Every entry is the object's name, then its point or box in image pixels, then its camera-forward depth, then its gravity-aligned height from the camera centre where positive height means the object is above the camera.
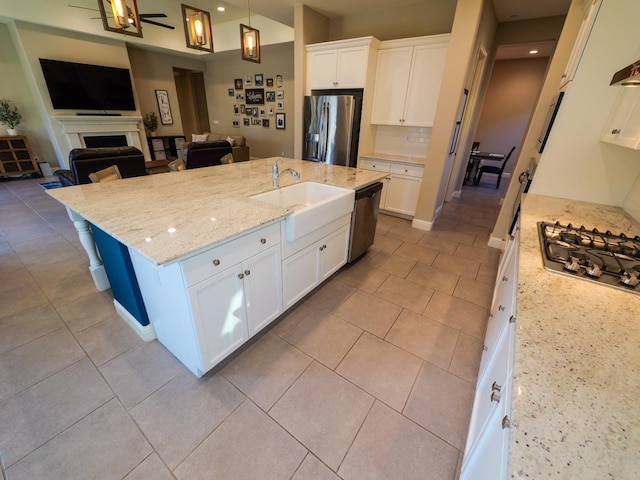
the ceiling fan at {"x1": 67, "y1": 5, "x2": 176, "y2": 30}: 4.99 +1.72
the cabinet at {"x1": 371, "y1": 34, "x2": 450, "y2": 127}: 3.37 +0.52
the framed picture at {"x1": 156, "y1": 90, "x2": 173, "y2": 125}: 7.31 +0.07
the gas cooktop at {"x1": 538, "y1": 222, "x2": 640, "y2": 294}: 1.10 -0.53
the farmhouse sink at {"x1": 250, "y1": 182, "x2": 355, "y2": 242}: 1.76 -0.62
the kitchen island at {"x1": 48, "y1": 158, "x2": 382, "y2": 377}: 1.30 -0.72
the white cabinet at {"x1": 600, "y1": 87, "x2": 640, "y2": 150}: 1.43 +0.06
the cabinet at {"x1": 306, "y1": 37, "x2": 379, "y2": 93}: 3.62 +0.73
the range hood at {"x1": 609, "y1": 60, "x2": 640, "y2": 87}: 1.05 +0.21
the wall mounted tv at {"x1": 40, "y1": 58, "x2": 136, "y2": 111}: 5.32 +0.39
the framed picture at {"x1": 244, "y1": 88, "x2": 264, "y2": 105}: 7.31 +0.46
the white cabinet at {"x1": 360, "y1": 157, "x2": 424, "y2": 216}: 3.80 -0.83
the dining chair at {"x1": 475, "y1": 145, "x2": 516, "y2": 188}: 6.13 -0.91
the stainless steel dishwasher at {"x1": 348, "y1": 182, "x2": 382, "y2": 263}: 2.51 -0.90
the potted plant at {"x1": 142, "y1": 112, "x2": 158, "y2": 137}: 7.11 -0.30
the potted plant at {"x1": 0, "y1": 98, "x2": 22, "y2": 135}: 5.16 -0.25
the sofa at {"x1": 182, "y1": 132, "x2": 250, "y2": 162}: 6.06 -0.74
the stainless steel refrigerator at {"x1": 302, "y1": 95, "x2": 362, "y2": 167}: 3.85 -0.13
